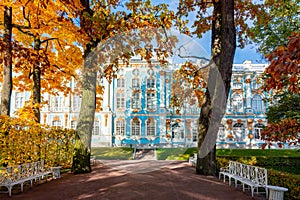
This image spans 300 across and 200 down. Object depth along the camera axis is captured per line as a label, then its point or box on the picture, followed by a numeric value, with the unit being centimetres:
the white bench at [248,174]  640
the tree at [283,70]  247
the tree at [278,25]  1272
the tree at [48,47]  940
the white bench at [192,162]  1355
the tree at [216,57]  867
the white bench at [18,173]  632
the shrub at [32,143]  763
